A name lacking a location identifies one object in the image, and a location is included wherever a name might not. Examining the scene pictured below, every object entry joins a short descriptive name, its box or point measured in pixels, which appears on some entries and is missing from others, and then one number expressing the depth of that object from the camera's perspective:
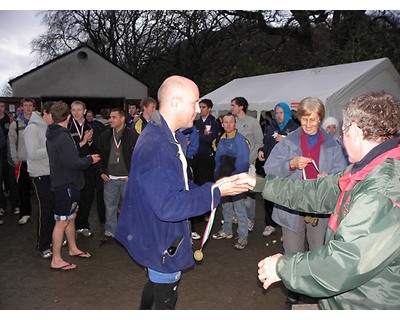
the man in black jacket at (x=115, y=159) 5.66
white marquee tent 9.41
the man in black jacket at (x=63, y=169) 4.65
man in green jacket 1.57
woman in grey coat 3.85
